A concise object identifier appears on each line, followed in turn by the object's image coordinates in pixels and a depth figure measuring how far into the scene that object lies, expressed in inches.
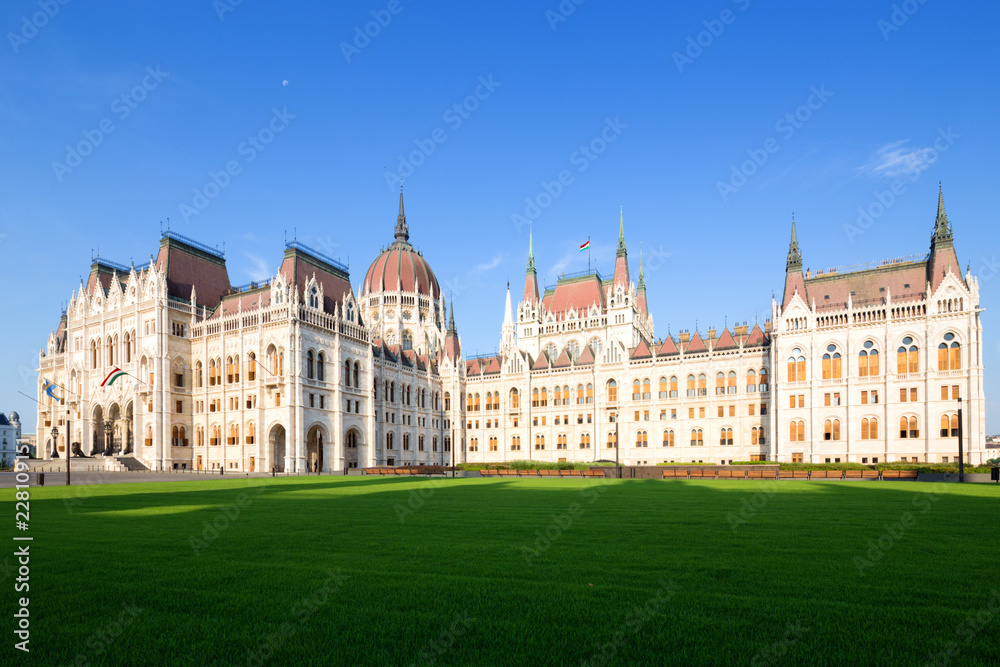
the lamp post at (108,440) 2701.8
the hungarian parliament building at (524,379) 2465.6
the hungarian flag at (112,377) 2426.2
